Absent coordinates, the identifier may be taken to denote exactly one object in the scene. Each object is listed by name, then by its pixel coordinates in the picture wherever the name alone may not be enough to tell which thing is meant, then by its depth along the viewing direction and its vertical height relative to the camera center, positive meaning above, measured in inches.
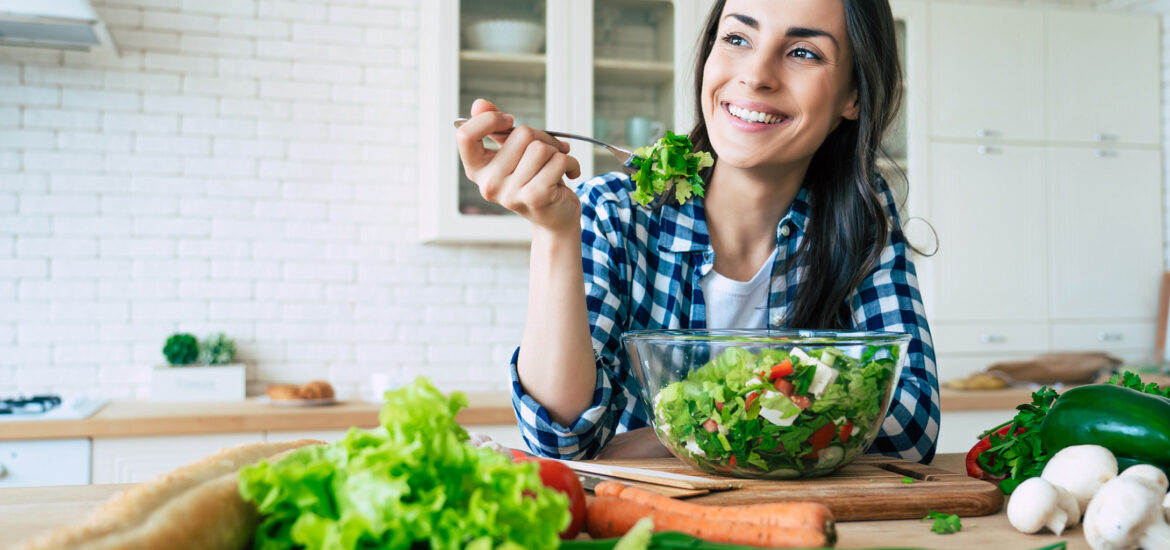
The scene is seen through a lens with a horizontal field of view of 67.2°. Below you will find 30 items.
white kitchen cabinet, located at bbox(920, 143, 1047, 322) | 128.5 +7.9
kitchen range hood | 91.7 +28.4
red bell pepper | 42.1 -8.4
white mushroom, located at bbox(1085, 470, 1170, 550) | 28.4 -7.6
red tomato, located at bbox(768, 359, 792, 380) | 35.5 -3.4
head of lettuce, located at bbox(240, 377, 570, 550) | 22.4 -5.5
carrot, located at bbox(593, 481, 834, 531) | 27.1 -7.3
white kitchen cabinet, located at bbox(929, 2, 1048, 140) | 129.2 +32.0
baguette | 20.6 -5.9
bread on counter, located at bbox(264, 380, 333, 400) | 103.2 -12.8
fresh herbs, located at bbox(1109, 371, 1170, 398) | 40.8 -4.6
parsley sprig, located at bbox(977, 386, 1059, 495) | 39.6 -7.4
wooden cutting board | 34.4 -8.3
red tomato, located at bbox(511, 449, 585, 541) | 29.5 -6.8
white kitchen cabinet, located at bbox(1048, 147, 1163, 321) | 134.4 +8.4
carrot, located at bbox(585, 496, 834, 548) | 26.6 -7.7
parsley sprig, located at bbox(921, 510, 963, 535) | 32.3 -8.8
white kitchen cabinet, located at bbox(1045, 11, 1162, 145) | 134.3 +32.5
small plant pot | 108.6 -12.5
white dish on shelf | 114.1 +32.4
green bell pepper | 35.4 -5.6
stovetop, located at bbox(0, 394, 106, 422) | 92.0 -13.8
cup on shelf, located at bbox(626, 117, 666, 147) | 118.7 +20.8
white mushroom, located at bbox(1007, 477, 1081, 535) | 31.1 -7.9
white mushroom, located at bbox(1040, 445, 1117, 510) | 33.0 -7.0
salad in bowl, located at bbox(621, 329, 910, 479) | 35.7 -4.6
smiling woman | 47.7 +3.0
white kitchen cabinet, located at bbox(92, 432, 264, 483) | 93.5 -18.4
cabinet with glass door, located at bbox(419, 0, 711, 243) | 112.2 +27.5
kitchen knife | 34.5 -8.2
